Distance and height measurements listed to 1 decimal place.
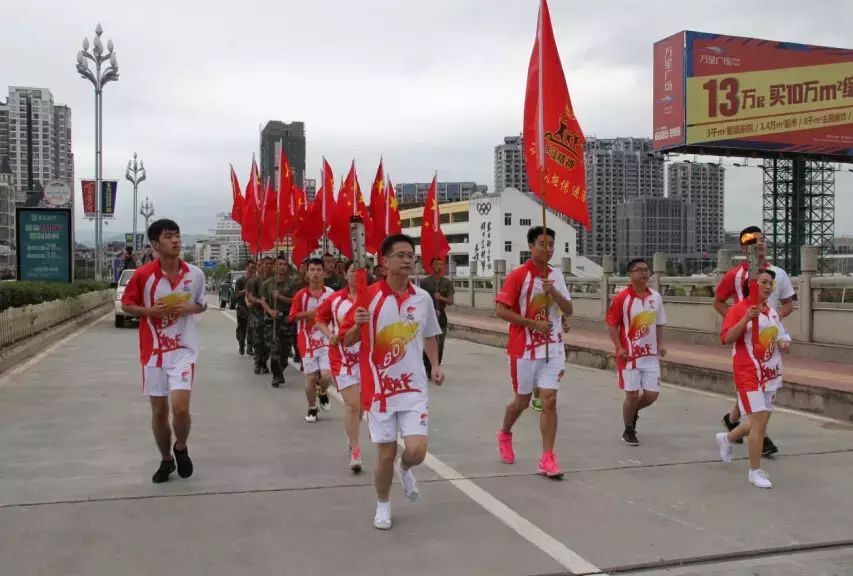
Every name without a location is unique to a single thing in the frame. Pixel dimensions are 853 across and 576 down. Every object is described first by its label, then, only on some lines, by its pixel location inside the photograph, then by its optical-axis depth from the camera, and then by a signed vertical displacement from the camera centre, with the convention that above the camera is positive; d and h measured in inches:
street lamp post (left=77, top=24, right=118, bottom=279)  1211.2 +296.9
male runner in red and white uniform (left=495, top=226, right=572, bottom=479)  241.4 -17.4
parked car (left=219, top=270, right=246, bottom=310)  1465.3 -37.7
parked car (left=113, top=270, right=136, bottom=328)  926.3 -41.2
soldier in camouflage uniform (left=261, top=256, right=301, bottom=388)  434.9 -21.8
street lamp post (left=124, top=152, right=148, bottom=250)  2006.6 +229.9
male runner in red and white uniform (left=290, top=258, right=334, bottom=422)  318.7 -26.6
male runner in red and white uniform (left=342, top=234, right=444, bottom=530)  191.2 -23.4
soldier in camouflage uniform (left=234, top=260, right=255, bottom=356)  563.8 -27.5
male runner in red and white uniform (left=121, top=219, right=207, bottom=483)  228.5 -16.7
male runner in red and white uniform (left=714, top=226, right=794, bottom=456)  263.0 -7.4
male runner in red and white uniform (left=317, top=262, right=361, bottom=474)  250.1 -29.5
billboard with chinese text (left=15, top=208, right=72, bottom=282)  938.7 +29.6
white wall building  3142.2 +154.0
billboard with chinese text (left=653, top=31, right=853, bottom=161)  1328.7 +281.7
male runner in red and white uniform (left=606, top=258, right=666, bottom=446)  285.7 -23.4
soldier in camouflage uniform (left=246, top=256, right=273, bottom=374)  485.4 -27.3
